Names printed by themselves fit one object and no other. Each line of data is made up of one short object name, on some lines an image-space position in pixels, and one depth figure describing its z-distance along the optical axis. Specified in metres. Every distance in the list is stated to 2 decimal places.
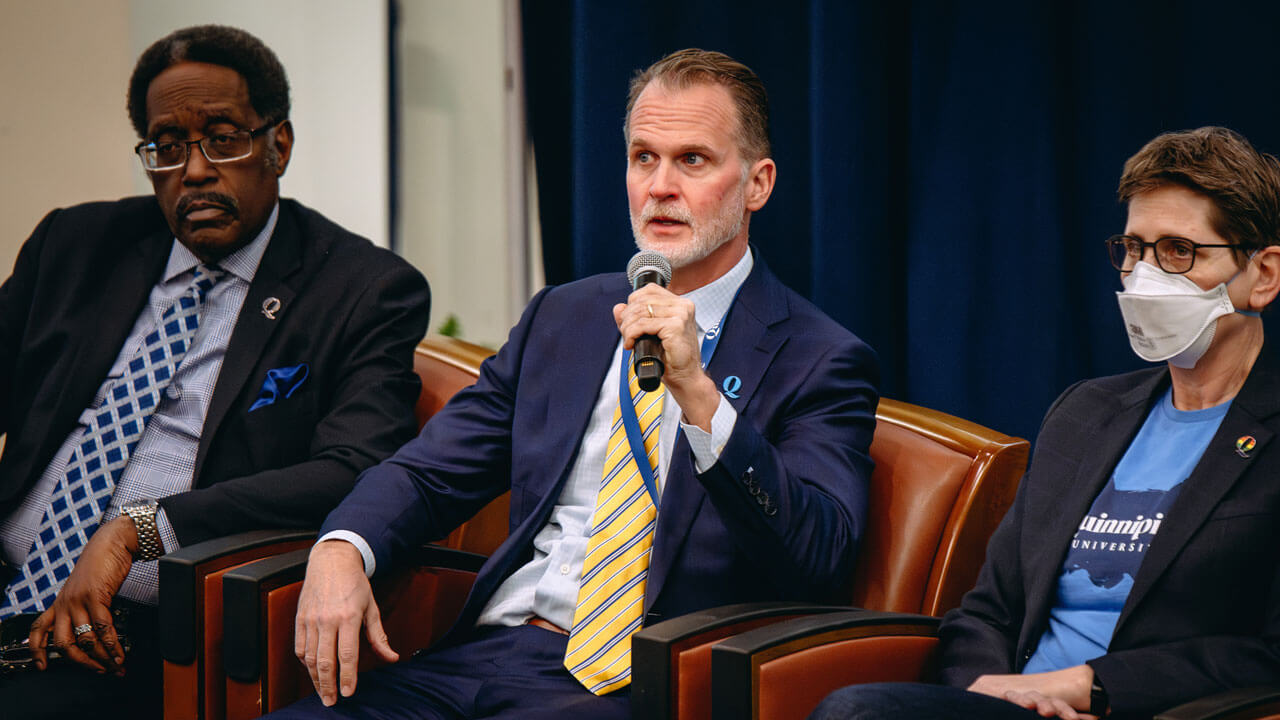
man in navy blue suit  4.52
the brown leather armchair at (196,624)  4.63
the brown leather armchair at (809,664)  4.39
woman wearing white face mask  4.38
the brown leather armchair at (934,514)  4.63
